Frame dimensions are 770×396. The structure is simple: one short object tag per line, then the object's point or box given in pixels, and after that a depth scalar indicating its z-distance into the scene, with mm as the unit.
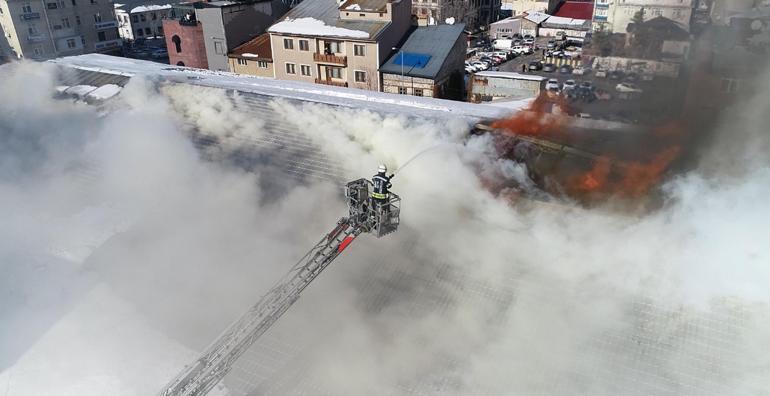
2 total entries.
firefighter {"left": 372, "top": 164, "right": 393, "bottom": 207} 11422
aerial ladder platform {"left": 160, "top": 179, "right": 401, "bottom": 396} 11359
